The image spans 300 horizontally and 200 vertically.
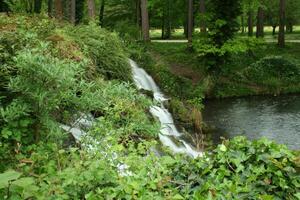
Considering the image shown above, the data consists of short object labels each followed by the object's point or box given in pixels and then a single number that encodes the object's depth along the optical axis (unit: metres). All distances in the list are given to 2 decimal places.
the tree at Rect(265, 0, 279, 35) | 41.25
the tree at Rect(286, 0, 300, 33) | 42.31
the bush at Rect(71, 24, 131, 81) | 9.56
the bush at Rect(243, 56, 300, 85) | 24.27
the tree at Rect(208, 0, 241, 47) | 21.88
